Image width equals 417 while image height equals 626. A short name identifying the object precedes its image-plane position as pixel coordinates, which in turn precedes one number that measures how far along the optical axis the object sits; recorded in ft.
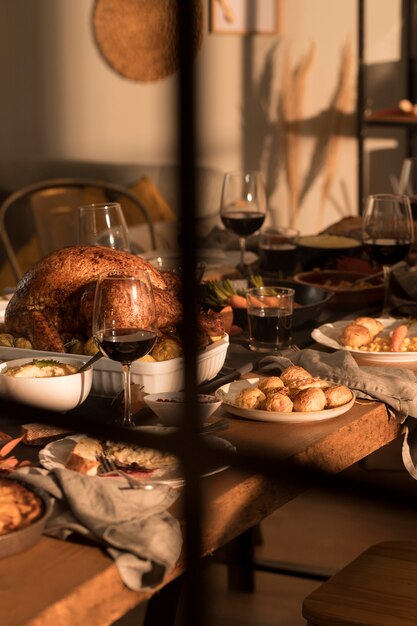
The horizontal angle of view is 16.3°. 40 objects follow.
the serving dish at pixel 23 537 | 4.74
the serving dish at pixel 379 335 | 6.81
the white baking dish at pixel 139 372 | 6.09
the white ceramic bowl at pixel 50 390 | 5.84
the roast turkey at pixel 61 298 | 6.36
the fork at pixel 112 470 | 5.17
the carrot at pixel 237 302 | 7.31
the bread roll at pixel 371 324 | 7.10
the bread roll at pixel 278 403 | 5.89
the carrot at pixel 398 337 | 6.87
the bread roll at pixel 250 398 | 5.95
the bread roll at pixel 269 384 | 6.06
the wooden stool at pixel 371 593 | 5.88
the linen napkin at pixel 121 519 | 4.81
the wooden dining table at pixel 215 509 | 4.58
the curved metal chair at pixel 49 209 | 14.69
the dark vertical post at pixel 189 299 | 3.71
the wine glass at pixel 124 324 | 5.82
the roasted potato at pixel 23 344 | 6.42
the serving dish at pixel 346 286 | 7.97
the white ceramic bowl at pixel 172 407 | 5.75
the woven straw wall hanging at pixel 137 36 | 16.79
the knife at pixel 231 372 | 6.36
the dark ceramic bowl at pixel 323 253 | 8.94
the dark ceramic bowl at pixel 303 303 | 7.28
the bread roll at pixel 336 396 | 5.97
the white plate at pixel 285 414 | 5.86
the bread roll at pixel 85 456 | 5.31
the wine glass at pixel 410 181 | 9.12
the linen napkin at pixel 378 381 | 6.22
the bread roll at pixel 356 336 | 6.94
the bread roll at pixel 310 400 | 5.89
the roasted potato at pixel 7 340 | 6.43
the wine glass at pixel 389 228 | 7.86
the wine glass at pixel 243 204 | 8.69
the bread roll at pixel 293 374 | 6.18
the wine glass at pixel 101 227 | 7.75
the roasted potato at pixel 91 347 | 6.22
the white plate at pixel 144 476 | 5.28
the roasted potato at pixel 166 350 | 6.16
